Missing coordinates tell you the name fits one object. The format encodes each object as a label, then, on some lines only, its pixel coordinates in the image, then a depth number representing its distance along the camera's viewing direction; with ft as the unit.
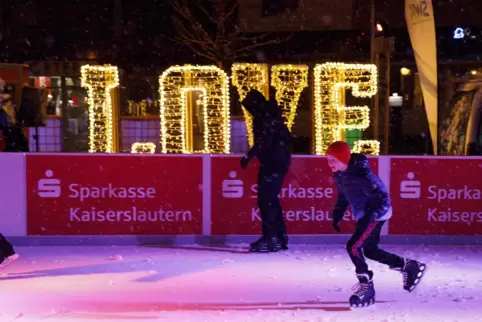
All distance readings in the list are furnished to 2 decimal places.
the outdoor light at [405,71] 77.77
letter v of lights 48.24
